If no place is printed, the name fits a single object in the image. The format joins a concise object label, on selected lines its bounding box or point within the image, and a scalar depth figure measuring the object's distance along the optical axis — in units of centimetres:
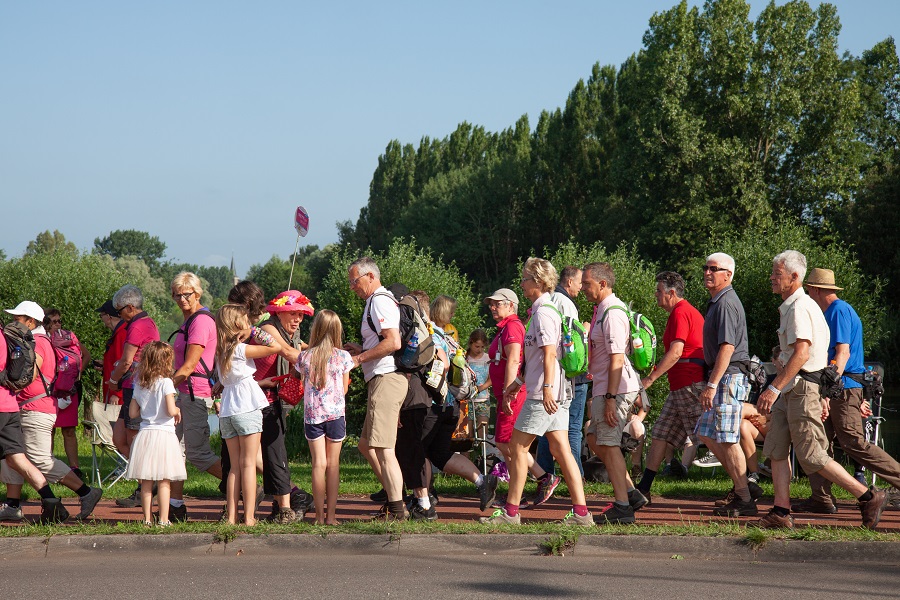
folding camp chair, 1947
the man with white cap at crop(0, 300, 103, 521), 1566
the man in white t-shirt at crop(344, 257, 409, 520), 1473
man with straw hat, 1469
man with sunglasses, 1505
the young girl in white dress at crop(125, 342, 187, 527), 1455
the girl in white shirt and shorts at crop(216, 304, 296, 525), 1449
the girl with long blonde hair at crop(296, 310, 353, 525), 1474
